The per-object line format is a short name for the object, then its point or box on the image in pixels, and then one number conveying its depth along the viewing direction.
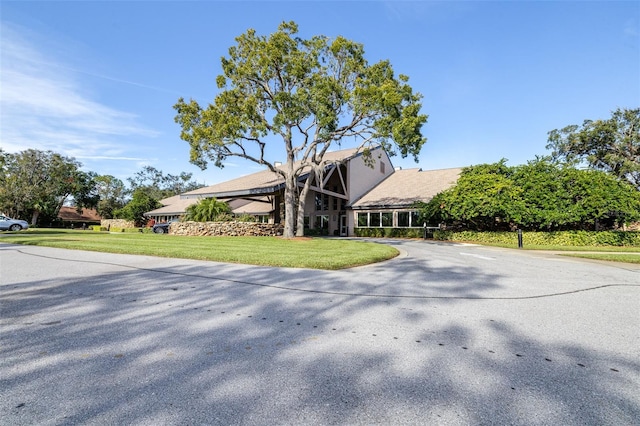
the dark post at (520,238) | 17.31
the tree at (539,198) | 18.16
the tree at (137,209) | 43.31
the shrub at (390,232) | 25.66
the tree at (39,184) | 40.28
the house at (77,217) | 54.88
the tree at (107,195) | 55.94
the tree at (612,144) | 28.44
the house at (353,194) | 27.09
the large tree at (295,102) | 16.36
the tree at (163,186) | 70.81
